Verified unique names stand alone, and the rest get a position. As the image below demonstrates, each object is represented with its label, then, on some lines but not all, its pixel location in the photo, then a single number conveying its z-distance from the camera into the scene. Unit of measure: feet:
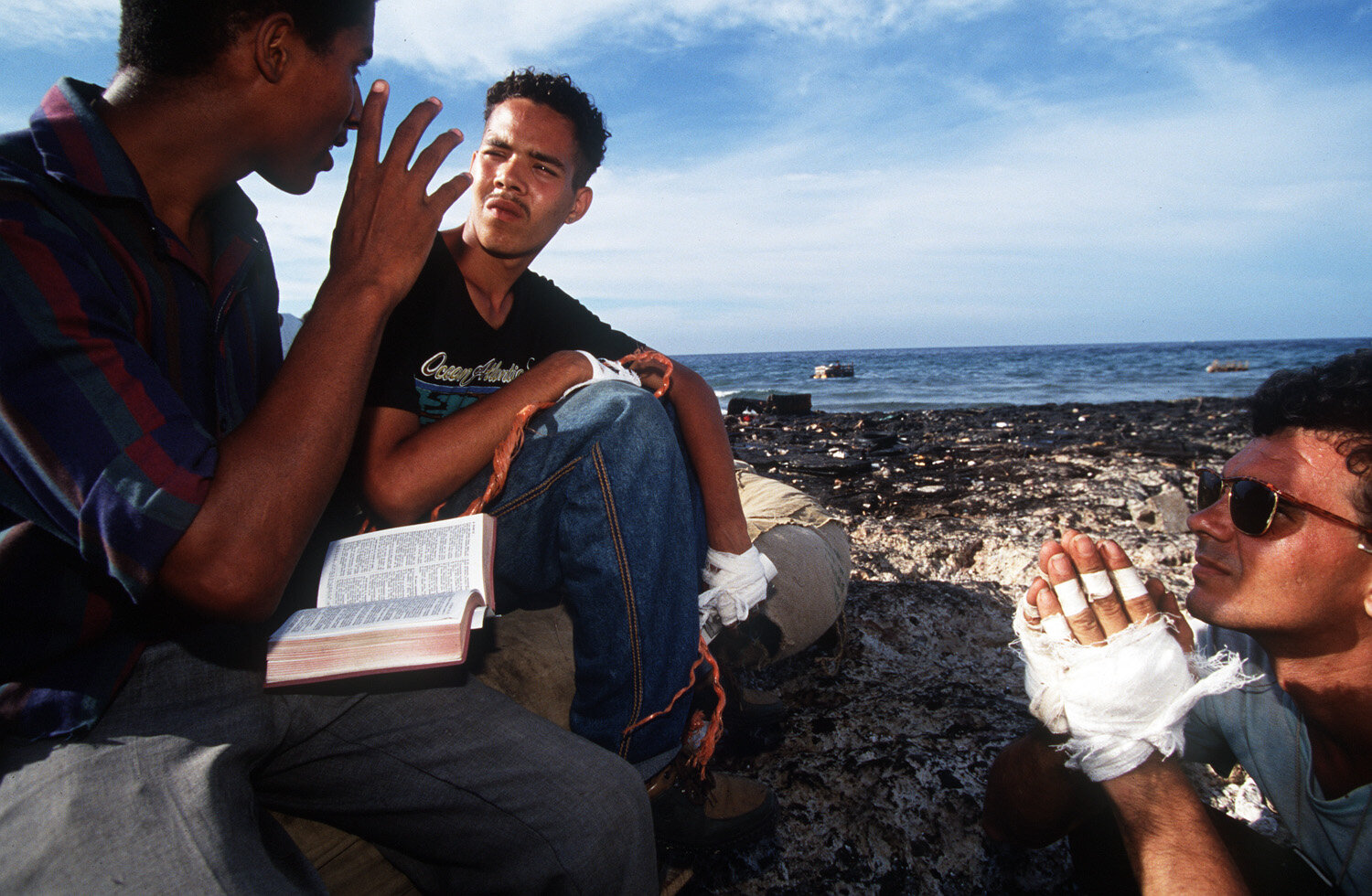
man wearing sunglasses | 4.35
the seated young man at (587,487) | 5.30
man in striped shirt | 3.38
